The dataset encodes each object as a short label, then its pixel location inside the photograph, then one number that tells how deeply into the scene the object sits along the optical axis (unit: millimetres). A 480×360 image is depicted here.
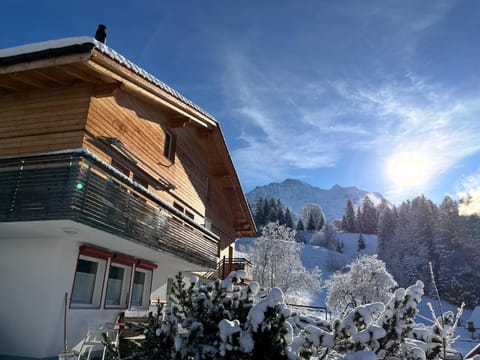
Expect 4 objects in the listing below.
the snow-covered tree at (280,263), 39719
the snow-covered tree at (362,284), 34781
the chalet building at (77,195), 7430
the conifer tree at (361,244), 77125
